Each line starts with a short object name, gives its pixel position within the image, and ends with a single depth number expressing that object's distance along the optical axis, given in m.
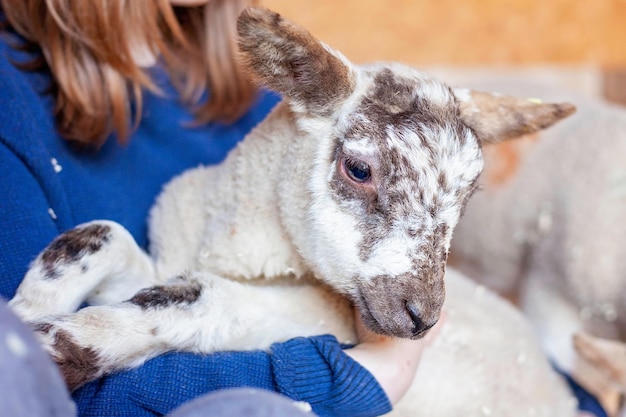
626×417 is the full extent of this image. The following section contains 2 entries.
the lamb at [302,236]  0.41
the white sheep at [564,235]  0.87
